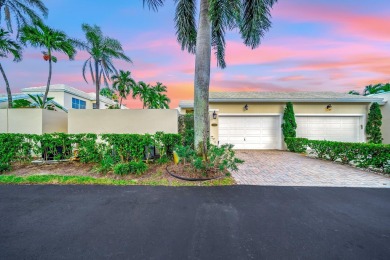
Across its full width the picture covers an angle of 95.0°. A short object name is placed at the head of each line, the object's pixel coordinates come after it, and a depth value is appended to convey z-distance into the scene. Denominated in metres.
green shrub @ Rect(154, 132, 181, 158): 6.66
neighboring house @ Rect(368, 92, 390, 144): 11.79
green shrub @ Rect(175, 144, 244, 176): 5.16
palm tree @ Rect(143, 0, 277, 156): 5.20
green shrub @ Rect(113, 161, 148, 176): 5.54
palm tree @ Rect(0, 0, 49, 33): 10.84
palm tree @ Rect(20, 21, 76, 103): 9.80
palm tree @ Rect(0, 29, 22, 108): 9.68
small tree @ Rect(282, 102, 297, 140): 11.73
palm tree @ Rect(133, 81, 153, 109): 23.46
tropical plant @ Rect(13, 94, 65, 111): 8.70
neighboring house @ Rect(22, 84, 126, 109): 18.22
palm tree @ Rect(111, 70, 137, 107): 20.05
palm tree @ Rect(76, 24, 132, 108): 15.22
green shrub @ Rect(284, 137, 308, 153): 10.74
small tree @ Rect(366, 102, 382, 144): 11.70
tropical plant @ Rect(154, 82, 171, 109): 28.16
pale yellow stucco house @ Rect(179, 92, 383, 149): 12.15
